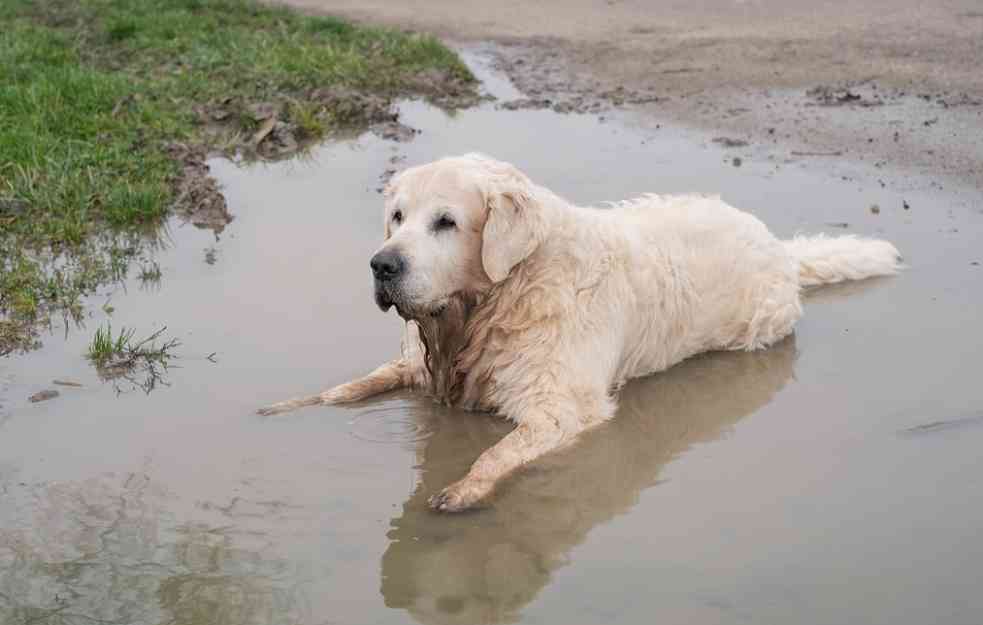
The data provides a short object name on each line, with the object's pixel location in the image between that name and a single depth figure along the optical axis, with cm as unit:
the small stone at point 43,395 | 543
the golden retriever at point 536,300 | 496
